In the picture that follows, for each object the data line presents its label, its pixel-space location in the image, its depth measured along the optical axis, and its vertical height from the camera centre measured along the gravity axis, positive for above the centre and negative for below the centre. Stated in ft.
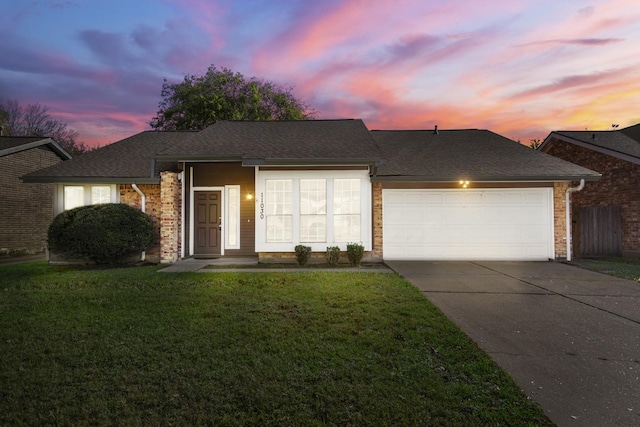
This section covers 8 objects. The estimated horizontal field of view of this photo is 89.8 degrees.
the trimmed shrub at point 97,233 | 29.22 -1.34
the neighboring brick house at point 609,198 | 38.86 +2.01
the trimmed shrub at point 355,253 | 30.35 -3.50
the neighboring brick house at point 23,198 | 43.96 +3.01
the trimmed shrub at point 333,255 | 30.71 -3.72
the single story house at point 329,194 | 31.68 +2.31
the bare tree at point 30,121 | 97.14 +30.81
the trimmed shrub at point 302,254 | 30.48 -3.56
